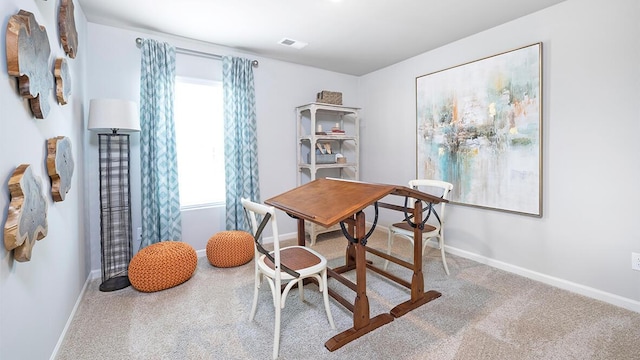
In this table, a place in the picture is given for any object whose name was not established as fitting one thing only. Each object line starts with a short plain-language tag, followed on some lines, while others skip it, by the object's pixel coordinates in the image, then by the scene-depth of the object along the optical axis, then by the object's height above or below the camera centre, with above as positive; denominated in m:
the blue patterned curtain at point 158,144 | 2.92 +0.31
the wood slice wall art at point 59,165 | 1.63 +0.06
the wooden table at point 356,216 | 1.80 -0.27
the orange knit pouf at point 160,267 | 2.46 -0.80
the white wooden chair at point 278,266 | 1.72 -0.59
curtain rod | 3.17 +1.36
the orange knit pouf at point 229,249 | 2.99 -0.78
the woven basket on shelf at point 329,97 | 3.97 +1.05
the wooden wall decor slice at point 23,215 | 1.13 -0.16
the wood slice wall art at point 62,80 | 1.74 +0.59
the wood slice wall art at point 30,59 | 1.18 +0.53
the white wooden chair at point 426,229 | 2.71 -0.54
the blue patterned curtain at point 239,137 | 3.41 +0.44
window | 3.29 +0.39
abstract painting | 2.65 +0.44
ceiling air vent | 3.18 +1.46
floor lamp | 2.60 -0.27
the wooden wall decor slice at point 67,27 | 1.90 +1.00
